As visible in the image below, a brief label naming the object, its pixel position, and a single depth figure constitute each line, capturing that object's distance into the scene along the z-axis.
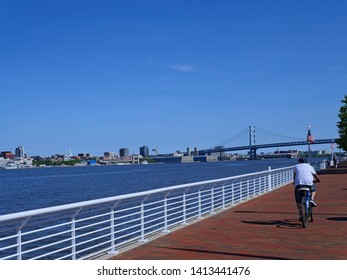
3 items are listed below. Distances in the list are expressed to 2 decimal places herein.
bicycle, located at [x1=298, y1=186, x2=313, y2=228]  11.35
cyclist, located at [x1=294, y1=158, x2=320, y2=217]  11.73
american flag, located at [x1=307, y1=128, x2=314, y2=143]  41.72
